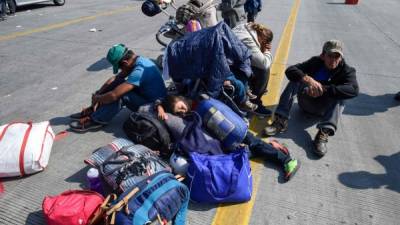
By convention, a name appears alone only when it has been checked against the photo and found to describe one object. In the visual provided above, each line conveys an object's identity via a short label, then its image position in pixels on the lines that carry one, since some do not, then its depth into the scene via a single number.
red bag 2.73
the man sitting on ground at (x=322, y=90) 4.21
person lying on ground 3.80
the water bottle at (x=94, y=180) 3.25
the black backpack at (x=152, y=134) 3.76
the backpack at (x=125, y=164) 3.15
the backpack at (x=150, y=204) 2.67
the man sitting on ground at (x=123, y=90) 4.24
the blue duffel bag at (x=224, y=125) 3.75
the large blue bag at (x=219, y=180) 3.19
